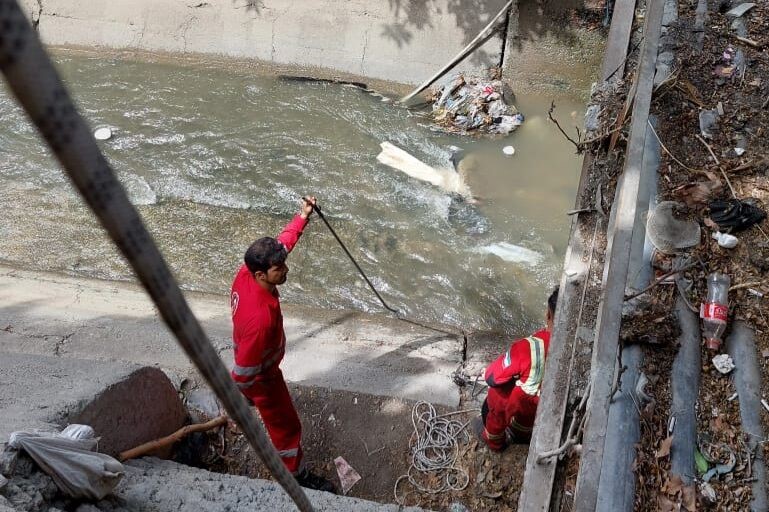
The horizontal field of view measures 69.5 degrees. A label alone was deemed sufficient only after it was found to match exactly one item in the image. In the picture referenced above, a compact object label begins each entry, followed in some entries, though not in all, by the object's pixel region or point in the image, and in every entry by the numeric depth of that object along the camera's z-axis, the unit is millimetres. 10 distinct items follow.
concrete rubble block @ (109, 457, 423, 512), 2596
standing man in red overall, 3369
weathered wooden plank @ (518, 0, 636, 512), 2943
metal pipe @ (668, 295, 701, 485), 2912
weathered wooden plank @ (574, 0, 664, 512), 2264
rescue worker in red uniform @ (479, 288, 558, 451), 3635
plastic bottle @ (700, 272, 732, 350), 3359
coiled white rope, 3998
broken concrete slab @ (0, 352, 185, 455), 2674
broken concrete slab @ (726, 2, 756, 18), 5699
